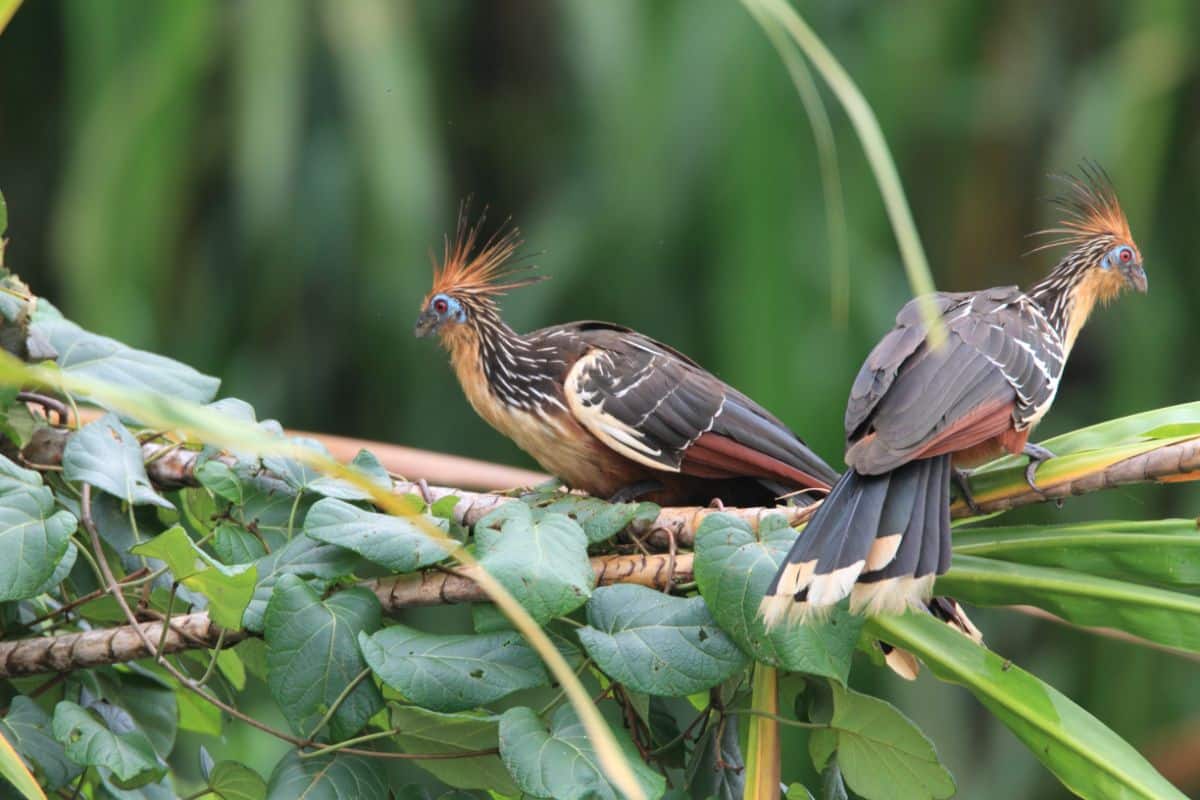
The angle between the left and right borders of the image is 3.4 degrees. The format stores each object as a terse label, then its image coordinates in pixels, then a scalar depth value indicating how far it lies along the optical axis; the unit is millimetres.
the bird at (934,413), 22656
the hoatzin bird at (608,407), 23148
